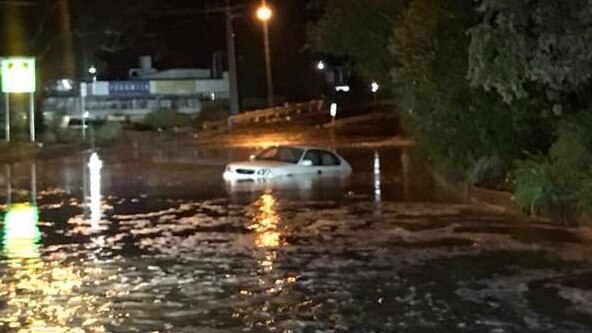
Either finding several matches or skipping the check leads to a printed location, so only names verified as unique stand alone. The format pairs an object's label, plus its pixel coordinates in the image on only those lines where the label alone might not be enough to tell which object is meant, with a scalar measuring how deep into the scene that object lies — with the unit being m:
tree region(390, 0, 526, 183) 24.48
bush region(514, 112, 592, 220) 19.12
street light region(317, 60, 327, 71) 94.97
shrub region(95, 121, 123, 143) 61.47
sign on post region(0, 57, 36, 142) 50.84
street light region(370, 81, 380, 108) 78.97
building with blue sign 83.56
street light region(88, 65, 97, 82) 64.38
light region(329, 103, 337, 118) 69.38
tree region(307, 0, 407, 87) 35.16
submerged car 31.44
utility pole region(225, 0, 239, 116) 65.75
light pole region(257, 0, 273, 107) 58.94
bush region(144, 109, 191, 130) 71.22
